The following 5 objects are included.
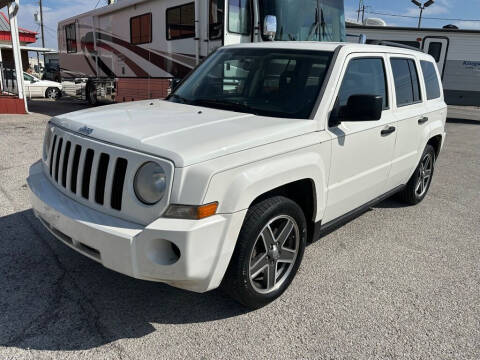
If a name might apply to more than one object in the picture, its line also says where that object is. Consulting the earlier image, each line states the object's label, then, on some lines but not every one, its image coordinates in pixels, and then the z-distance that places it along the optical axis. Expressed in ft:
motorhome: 26.66
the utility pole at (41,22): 171.12
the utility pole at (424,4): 96.73
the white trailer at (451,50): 51.08
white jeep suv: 7.83
